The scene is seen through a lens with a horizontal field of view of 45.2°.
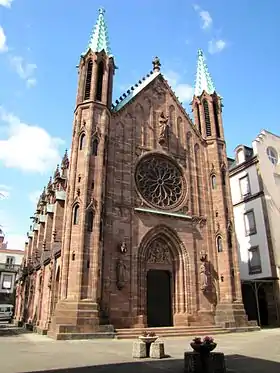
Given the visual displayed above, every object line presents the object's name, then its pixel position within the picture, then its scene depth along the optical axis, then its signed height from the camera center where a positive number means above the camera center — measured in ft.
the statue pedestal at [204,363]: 26.37 -3.88
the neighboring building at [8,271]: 204.44 +23.71
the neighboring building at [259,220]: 96.02 +26.47
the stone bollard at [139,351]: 35.35 -3.92
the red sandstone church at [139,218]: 65.41 +20.02
